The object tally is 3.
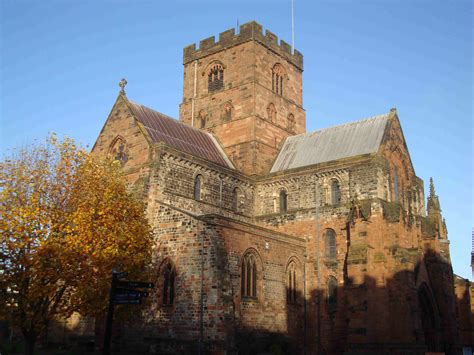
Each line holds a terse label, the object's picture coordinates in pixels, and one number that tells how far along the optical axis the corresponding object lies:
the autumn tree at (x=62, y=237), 21.41
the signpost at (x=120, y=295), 17.58
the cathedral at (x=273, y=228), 27.94
